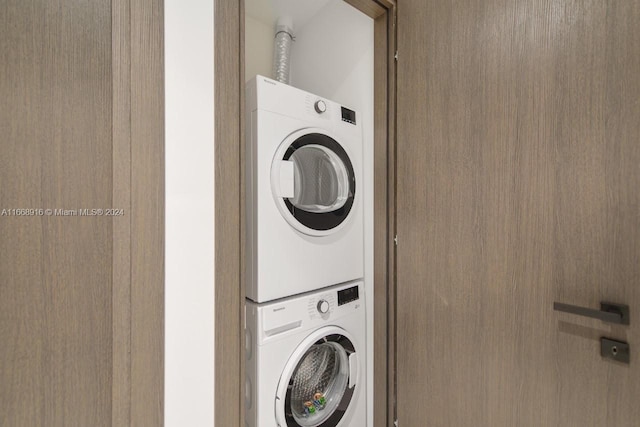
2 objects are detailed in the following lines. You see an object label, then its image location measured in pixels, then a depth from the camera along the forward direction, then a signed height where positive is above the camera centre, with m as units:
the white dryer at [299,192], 1.03 +0.09
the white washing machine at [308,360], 1.02 -0.60
